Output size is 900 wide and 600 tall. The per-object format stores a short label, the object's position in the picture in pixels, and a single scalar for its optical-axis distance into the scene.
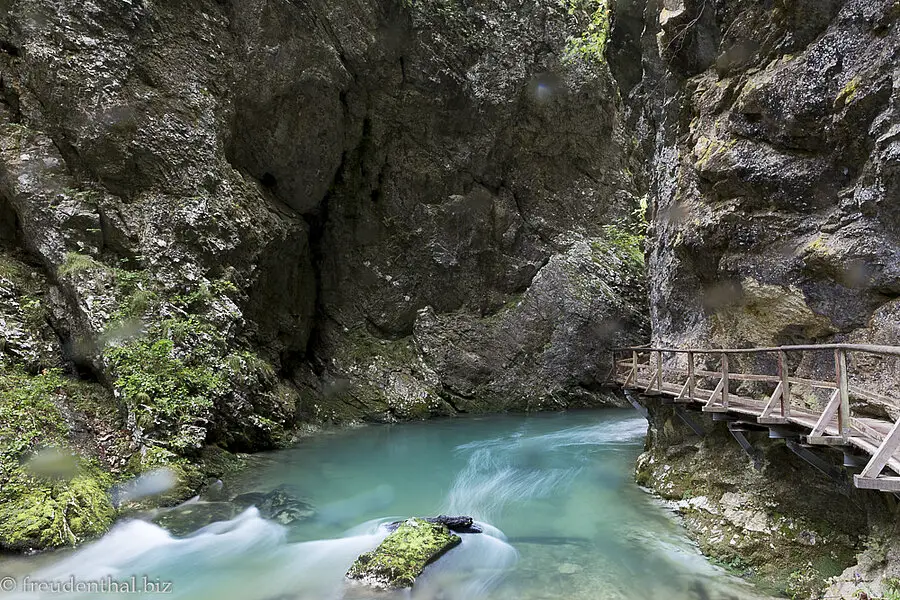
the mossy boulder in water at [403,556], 5.60
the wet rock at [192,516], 7.38
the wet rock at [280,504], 7.99
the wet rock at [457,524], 7.25
